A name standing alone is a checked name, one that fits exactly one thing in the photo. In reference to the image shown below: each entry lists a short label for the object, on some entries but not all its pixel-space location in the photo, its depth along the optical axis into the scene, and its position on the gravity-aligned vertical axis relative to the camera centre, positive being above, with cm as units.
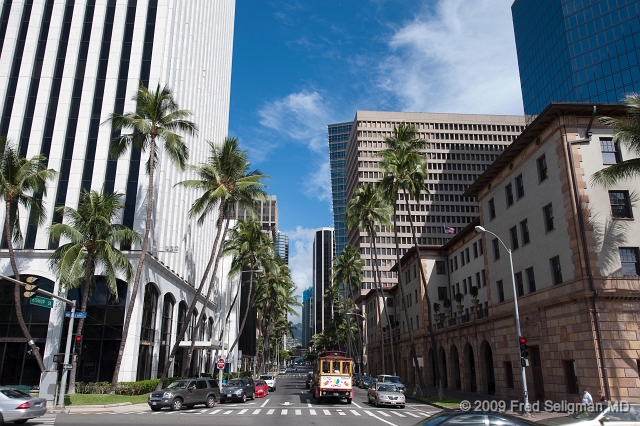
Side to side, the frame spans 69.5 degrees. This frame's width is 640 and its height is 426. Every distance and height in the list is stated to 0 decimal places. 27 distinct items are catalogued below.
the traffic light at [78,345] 2466 -12
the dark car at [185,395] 2577 -298
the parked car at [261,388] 3916 -389
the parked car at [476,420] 894 -150
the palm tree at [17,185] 3020 +1020
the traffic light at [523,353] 2314 -64
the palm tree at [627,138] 2131 +908
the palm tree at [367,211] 5169 +1420
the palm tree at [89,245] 2974 +625
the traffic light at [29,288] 2223 +256
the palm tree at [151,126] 3284 +1518
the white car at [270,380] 4778 -387
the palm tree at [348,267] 7231 +1132
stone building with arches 2298 +416
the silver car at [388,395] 2977 -346
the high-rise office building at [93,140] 3388 +1603
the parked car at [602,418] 1052 -179
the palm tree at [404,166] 3991 +1471
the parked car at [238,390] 3272 -339
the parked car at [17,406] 1619 -220
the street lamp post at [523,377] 2243 -182
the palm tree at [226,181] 3812 +1307
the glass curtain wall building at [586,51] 6694 +4257
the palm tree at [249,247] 5456 +1113
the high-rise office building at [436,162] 10719 +4178
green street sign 2365 +207
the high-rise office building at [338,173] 16212 +6197
